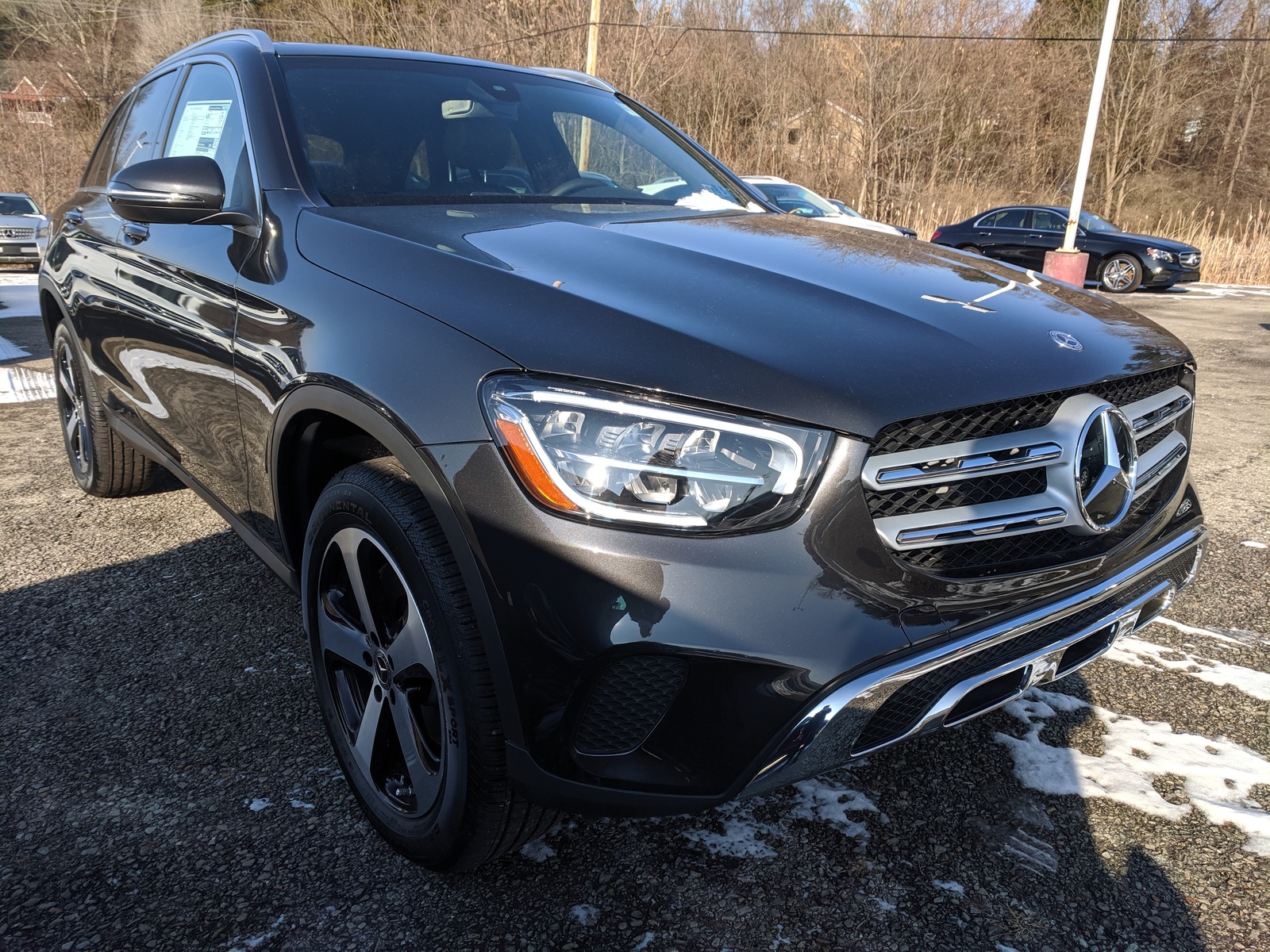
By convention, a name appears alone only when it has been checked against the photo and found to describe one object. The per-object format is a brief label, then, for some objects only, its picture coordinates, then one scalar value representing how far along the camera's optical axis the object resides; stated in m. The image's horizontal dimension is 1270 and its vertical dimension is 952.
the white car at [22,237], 17.41
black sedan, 15.33
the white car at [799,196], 12.84
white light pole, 15.16
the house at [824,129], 28.27
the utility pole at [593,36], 16.67
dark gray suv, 1.49
